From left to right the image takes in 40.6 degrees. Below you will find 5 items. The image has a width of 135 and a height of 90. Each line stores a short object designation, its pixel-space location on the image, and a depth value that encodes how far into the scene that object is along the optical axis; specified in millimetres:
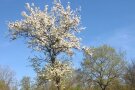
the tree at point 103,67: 45552
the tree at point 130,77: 41807
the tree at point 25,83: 61235
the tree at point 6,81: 53208
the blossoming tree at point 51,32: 19542
